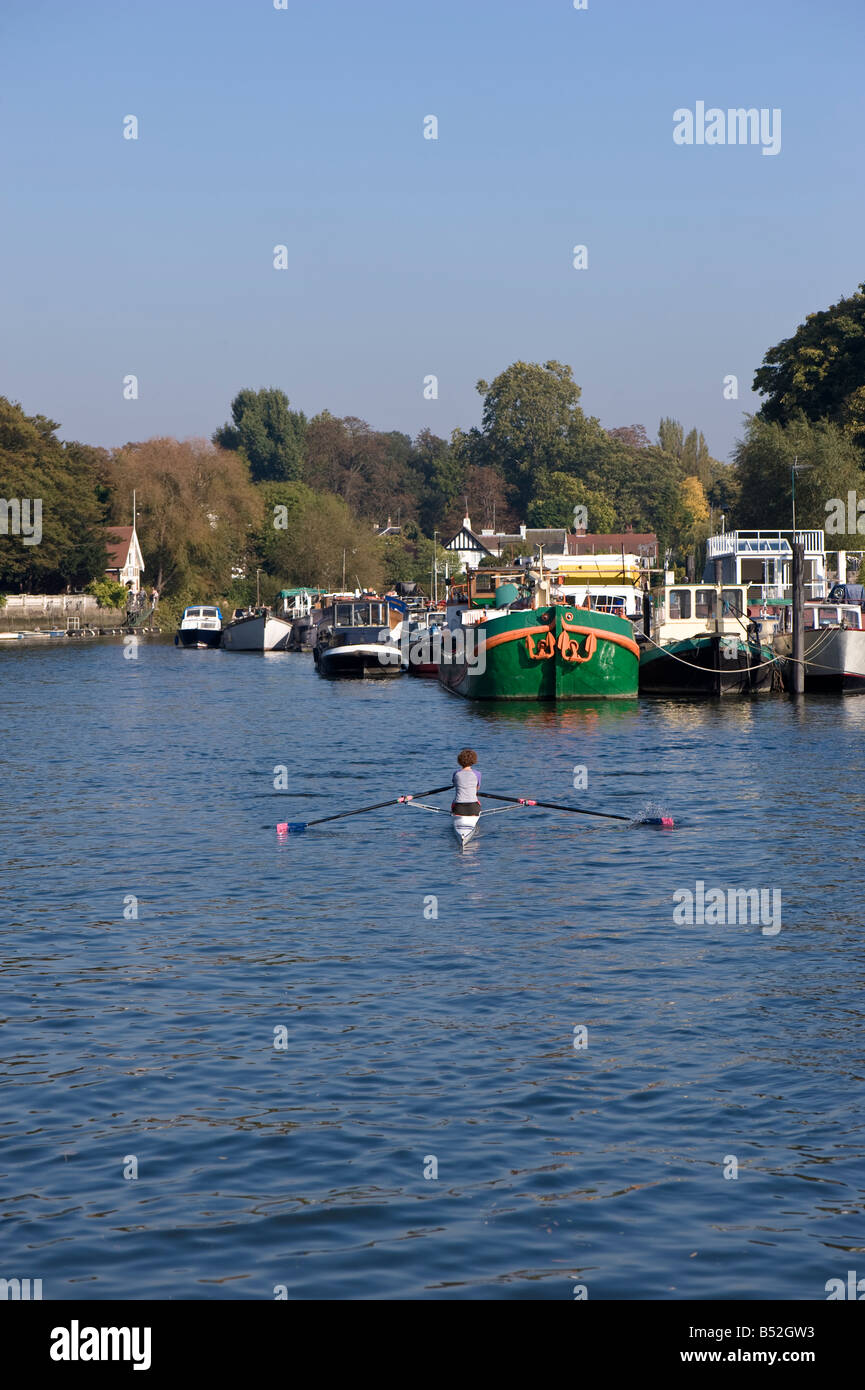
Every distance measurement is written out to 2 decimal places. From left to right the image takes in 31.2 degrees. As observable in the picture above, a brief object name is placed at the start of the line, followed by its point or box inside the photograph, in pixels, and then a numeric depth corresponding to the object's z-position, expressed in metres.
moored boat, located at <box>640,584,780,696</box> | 49.84
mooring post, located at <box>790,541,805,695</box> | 47.78
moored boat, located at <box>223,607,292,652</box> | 93.12
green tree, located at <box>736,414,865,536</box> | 81.06
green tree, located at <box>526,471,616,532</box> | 182.50
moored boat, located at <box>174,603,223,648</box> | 99.50
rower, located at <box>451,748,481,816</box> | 23.91
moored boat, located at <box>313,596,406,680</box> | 66.81
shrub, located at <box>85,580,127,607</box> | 121.88
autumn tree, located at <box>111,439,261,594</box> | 121.50
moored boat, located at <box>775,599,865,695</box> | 50.78
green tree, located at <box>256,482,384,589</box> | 128.12
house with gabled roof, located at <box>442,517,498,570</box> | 175.38
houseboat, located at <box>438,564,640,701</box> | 45.66
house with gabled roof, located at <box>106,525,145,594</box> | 124.88
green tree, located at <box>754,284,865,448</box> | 88.88
